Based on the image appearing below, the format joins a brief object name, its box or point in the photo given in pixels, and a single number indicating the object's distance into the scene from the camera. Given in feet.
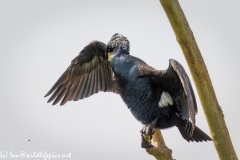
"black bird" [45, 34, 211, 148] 43.37
